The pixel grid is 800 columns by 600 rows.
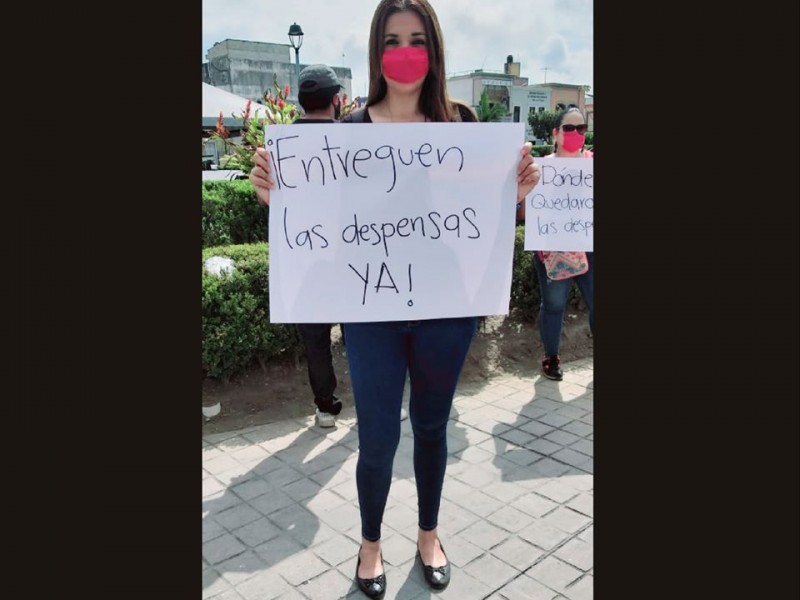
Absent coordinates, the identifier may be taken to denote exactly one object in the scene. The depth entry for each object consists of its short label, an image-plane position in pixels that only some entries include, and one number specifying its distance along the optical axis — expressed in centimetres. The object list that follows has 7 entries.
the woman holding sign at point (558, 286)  458
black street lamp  1303
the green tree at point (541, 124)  5488
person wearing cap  354
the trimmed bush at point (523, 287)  559
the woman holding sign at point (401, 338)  222
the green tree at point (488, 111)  2866
